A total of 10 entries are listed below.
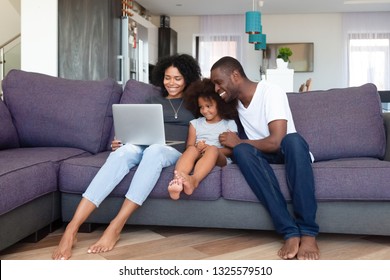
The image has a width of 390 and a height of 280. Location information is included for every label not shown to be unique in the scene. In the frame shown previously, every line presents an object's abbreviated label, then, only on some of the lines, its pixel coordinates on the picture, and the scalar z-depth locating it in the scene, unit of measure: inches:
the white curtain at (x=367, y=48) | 361.1
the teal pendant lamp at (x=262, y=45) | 266.0
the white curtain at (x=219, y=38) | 374.9
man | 71.8
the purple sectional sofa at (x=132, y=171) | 74.2
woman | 71.5
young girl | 77.5
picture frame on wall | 365.7
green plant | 200.2
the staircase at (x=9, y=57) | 230.7
